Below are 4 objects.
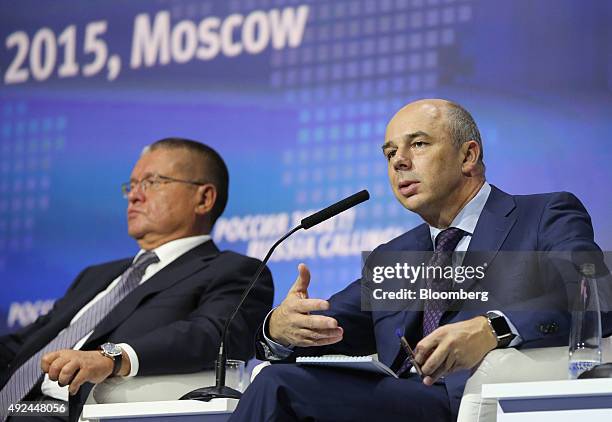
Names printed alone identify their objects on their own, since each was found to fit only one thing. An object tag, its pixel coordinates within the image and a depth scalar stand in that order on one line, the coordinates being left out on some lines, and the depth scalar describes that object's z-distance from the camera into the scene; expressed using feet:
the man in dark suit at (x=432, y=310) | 17.37
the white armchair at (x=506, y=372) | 16.71
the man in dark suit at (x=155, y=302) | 22.88
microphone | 19.56
